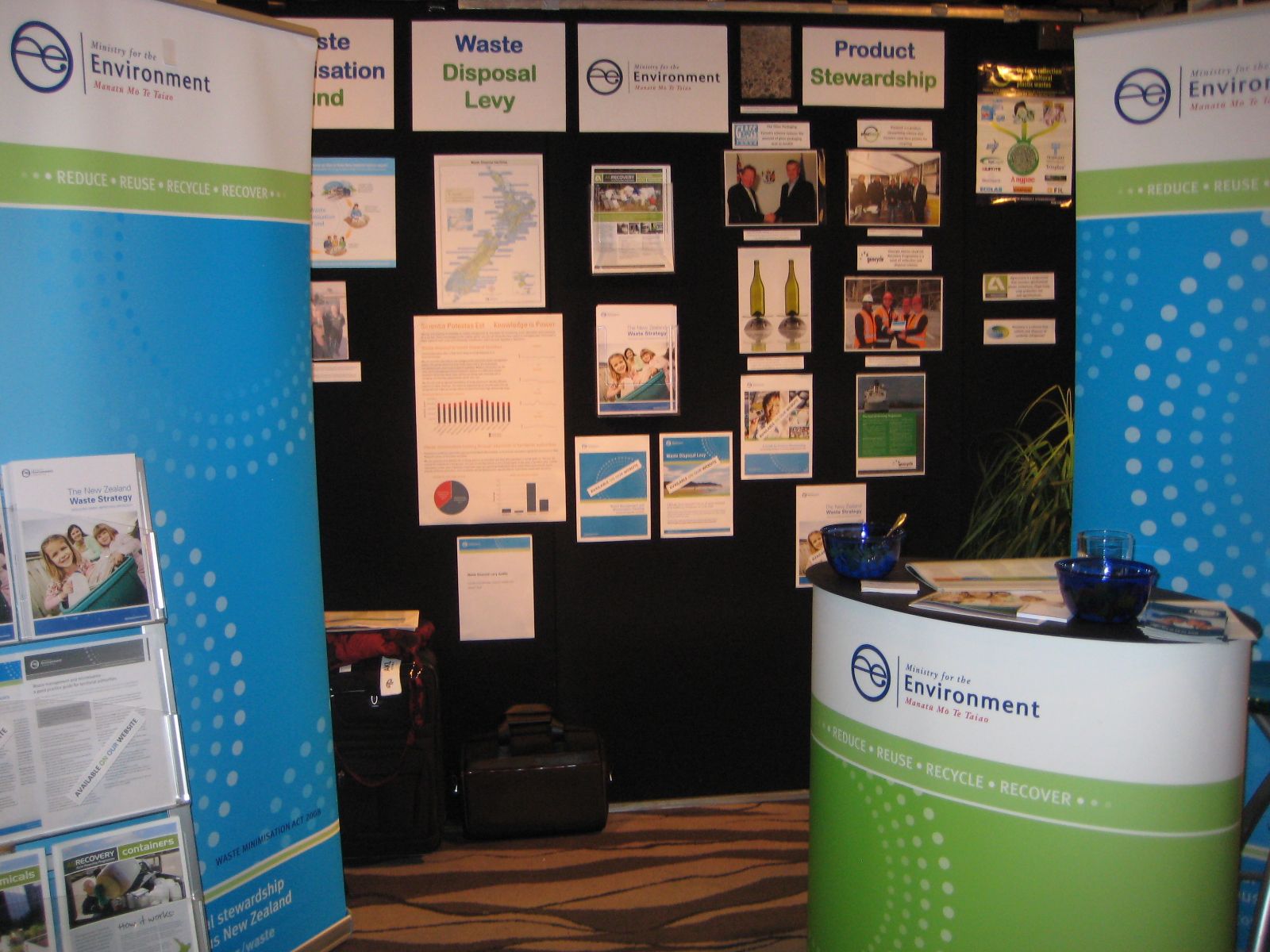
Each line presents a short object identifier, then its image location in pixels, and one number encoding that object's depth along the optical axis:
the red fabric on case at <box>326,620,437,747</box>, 3.06
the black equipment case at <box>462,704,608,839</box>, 3.13
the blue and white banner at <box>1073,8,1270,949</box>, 2.16
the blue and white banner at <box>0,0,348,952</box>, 1.81
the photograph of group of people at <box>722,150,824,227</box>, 3.31
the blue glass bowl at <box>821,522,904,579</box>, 2.04
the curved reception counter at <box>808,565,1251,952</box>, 1.65
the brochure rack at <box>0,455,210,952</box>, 1.72
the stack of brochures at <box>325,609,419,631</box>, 3.14
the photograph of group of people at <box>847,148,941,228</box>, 3.36
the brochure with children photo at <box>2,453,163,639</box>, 1.73
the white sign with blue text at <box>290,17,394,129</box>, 3.14
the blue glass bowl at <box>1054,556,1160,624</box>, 1.68
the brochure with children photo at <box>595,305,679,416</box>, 3.31
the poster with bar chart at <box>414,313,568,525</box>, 3.28
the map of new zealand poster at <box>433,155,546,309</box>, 3.23
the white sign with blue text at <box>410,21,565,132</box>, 3.17
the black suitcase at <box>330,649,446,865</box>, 3.05
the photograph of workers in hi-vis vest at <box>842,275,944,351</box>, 3.41
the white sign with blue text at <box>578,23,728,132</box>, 3.22
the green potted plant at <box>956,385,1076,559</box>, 3.15
